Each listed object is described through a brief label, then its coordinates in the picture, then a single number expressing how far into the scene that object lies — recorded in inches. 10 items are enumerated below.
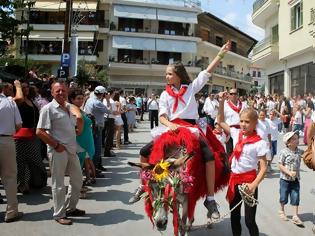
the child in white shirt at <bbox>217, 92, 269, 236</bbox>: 209.0
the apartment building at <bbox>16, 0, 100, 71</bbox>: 1895.9
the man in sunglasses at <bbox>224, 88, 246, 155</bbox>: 359.1
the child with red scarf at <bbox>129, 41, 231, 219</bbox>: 217.3
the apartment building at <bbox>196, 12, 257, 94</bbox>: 2297.0
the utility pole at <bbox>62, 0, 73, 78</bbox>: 801.6
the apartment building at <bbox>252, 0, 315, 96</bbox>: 994.7
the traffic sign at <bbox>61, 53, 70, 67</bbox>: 757.9
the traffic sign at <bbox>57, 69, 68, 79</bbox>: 750.5
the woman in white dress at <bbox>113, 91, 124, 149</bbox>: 562.4
